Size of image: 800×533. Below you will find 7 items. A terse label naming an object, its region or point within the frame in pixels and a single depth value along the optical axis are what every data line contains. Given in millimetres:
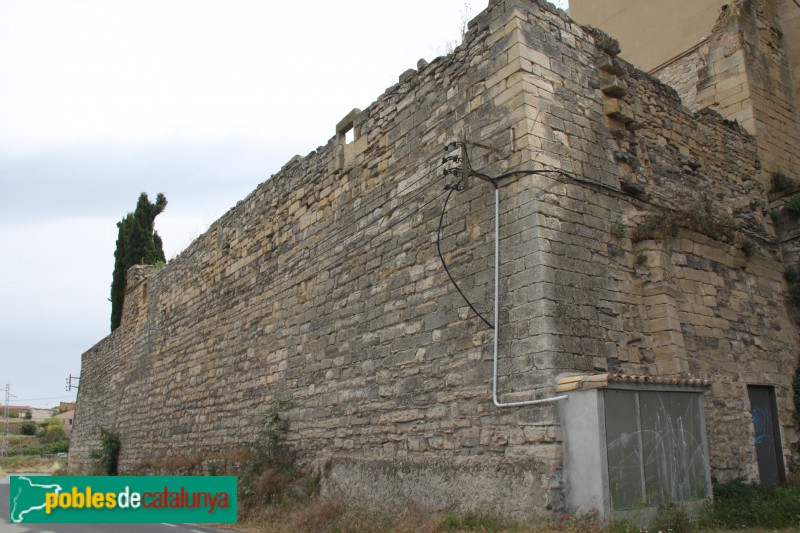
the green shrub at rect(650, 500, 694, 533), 5418
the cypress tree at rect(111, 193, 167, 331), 24594
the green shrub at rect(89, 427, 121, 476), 16066
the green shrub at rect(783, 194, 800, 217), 9070
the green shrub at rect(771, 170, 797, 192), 9438
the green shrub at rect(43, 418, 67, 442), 51188
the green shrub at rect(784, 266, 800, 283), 8938
